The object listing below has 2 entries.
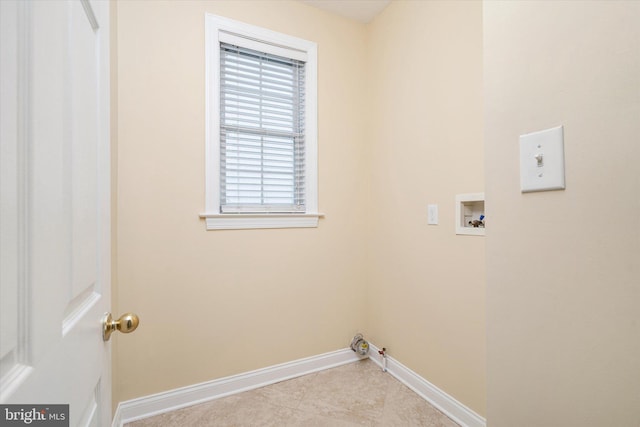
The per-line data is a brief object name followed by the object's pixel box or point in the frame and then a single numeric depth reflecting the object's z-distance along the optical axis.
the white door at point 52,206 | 0.32
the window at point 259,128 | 1.80
